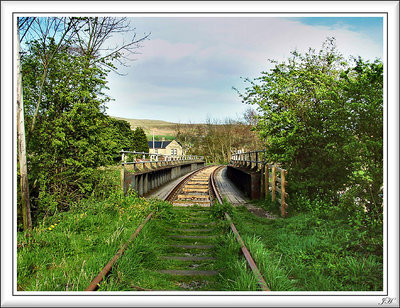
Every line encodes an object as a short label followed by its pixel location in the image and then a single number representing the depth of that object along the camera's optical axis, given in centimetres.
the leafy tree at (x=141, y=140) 4986
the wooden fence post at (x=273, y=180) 779
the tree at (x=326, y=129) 458
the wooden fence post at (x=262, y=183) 924
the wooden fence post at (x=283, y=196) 675
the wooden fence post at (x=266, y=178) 885
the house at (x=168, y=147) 7612
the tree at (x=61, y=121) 630
